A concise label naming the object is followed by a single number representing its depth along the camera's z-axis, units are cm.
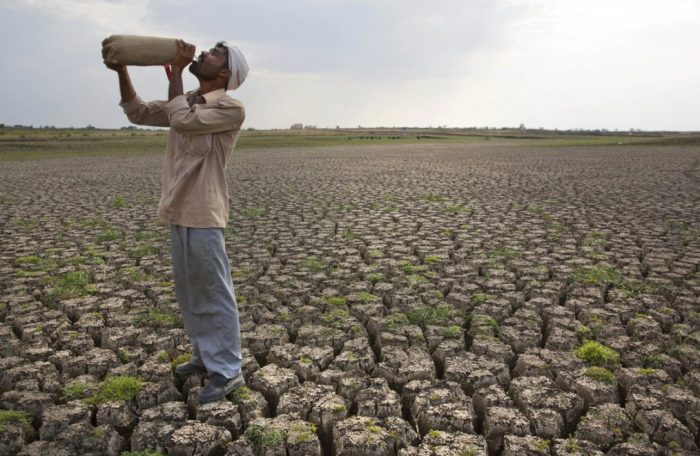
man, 241
